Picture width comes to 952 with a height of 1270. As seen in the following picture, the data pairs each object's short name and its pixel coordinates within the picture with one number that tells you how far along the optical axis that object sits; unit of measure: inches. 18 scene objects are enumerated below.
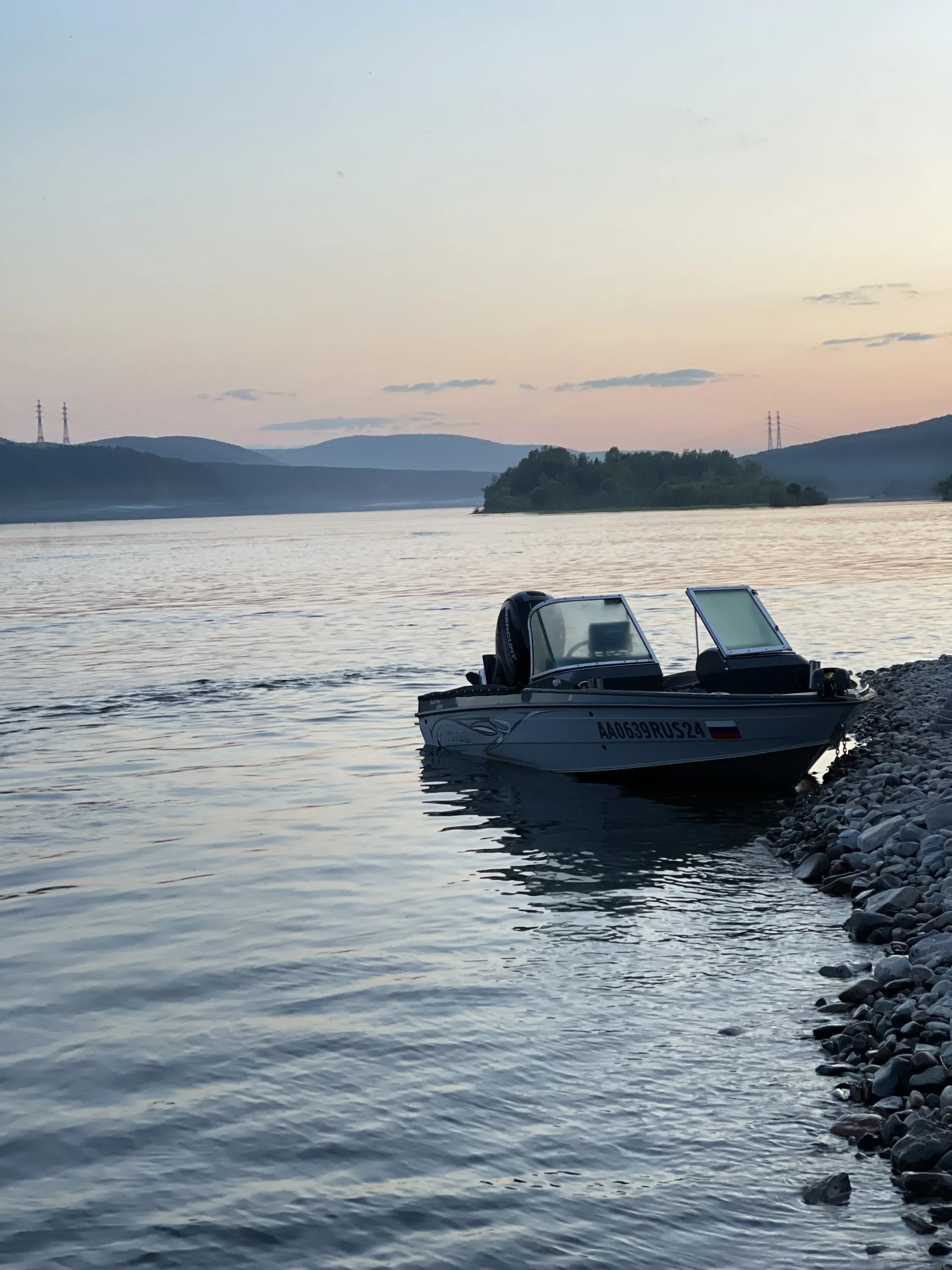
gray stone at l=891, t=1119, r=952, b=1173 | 259.1
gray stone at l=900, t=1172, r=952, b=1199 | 249.4
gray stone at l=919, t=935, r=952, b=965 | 359.6
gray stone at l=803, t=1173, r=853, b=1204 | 253.3
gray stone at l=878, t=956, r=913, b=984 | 353.7
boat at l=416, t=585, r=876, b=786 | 625.9
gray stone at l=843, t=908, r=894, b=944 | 412.5
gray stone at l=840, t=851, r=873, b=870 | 485.7
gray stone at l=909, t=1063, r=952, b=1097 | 284.5
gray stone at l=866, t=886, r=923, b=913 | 424.5
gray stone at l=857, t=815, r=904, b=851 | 499.5
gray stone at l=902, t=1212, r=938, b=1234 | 239.3
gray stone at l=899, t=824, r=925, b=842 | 484.1
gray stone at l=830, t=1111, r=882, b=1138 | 277.7
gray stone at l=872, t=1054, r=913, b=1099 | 290.5
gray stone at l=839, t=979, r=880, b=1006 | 352.8
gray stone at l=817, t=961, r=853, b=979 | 377.7
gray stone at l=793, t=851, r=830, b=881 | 493.7
